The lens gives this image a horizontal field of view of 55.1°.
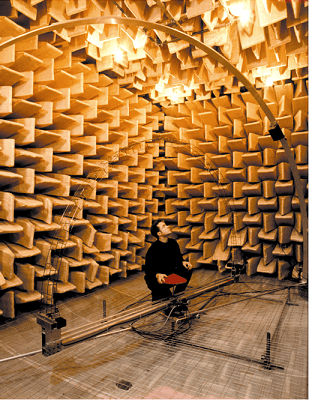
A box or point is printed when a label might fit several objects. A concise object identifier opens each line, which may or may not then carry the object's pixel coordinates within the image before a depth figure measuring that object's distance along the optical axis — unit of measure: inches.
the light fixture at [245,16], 95.8
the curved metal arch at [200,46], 50.7
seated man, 107.3
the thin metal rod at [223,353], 76.2
